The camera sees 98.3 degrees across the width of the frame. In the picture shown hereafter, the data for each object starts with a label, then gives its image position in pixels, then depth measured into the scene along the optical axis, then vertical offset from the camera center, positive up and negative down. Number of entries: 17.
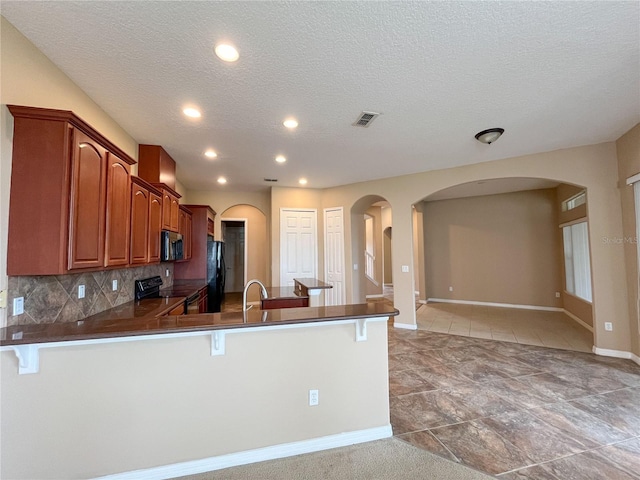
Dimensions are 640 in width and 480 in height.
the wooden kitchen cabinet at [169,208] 3.58 +0.72
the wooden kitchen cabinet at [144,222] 2.76 +0.42
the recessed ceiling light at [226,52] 1.92 +1.47
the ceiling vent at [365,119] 2.91 +1.50
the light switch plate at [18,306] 1.76 -0.28
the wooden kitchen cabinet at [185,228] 4.62 +0.55
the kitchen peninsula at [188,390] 1.59 -0.85
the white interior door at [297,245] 6.01 +0.28
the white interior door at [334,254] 6.00 +0.07
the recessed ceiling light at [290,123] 3.03 +1.51
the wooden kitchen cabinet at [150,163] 3.62 +1.28
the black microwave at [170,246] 3.53 +0.19
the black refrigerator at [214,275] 5.54 -0.33
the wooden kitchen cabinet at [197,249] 5.36 +0.20
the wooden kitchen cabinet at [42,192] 1.71 +0.44
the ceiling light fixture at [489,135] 3.29 +1.44
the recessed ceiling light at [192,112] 2.76 +1.50
